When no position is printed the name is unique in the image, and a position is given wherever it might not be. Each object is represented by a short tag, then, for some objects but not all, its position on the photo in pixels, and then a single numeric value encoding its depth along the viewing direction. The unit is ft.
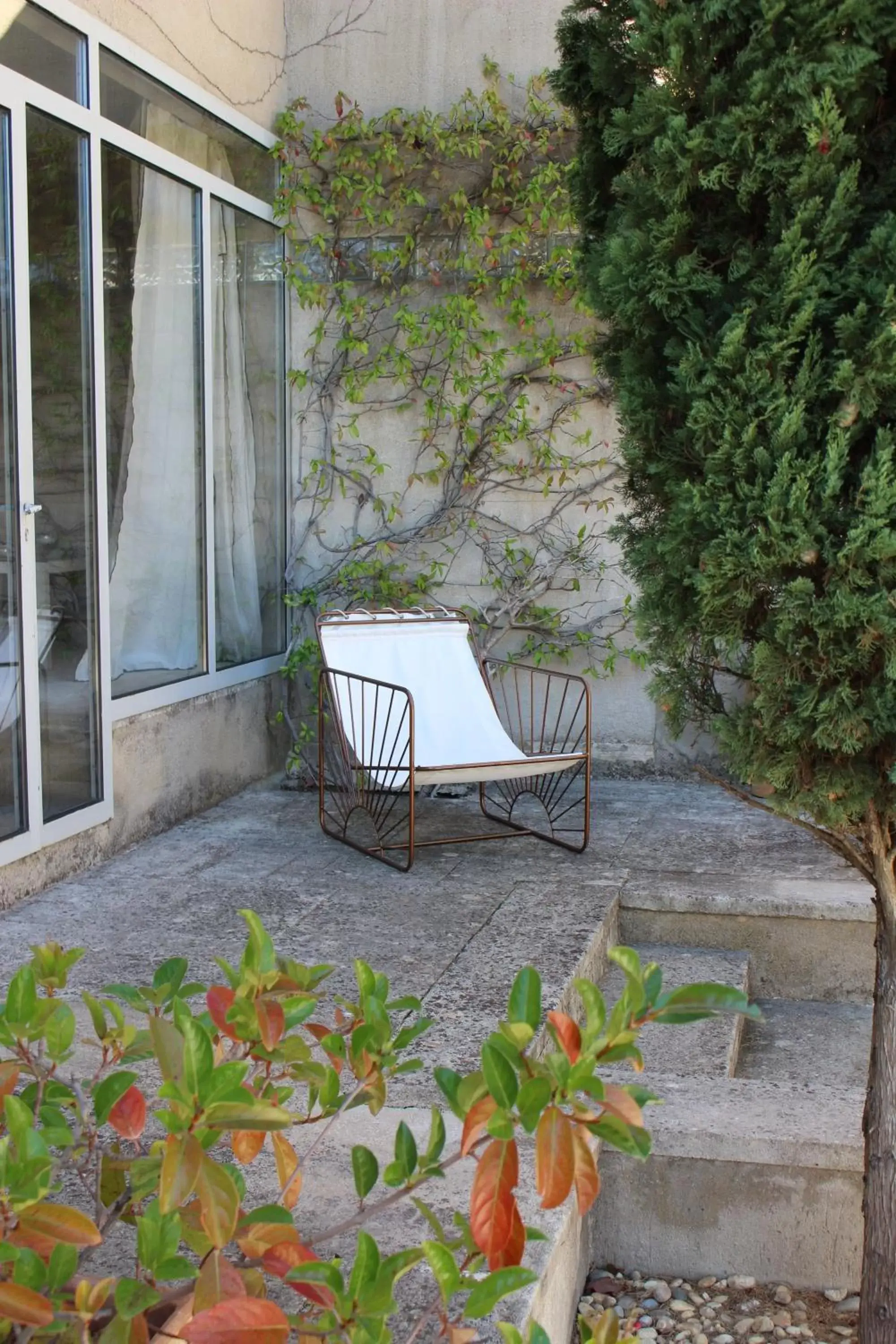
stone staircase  8.16
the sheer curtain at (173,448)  14.78
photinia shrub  3.74
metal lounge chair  13.70
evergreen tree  5.76
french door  11.81
